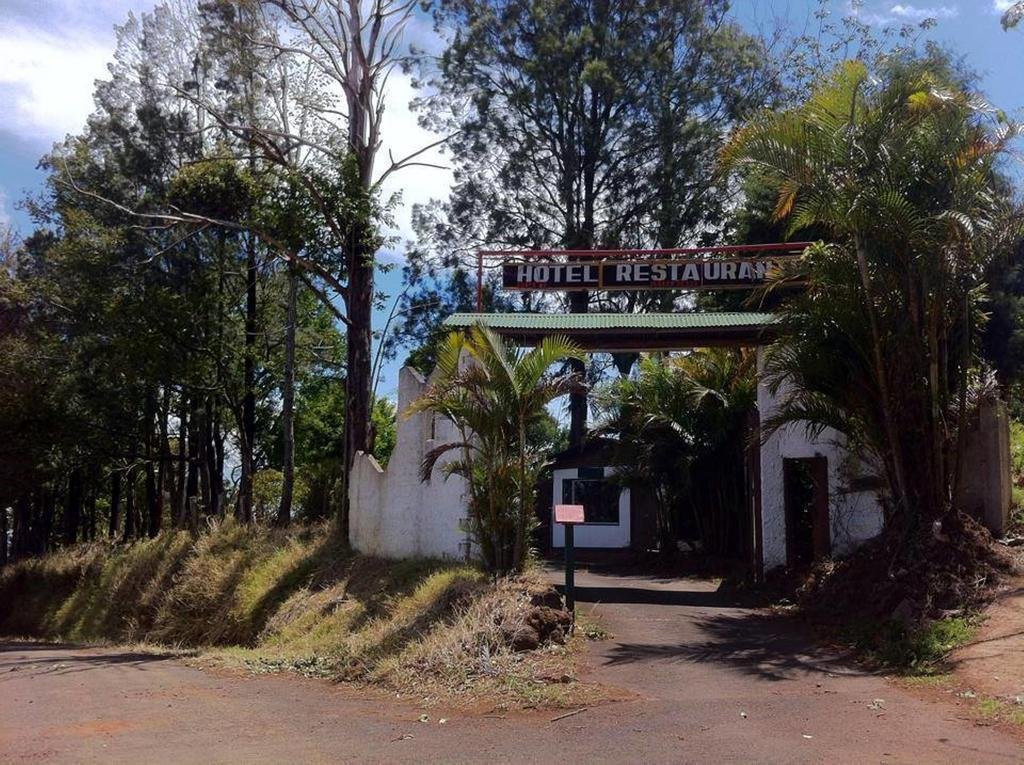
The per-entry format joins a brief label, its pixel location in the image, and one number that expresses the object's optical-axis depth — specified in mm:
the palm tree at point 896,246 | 12266
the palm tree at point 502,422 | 12461
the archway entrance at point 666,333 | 15789
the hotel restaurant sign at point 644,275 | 18453
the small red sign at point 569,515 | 11412
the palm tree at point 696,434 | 18781
